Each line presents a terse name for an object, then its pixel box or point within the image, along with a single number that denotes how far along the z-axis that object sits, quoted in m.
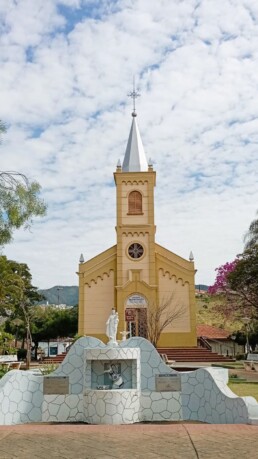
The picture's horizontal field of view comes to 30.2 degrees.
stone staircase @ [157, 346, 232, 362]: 29.35
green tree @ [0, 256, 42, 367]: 24.46
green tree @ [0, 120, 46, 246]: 12.12
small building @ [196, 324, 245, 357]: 44.83
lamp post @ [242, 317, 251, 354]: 29.52
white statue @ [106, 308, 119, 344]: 12.09
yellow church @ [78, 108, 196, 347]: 32.75
